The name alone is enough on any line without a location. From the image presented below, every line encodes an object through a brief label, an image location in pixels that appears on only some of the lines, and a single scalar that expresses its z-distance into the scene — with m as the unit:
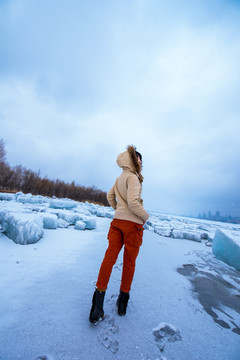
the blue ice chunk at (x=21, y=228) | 2.18
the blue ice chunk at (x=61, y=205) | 6.94
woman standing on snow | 1.10
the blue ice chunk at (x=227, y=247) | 2.81
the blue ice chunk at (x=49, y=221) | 3.12
